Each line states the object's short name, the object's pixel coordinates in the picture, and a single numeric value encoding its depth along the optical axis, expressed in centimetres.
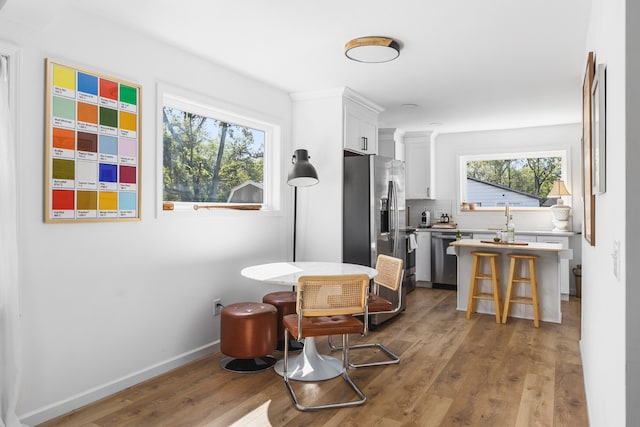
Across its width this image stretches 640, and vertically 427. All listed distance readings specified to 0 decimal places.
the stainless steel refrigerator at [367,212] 430
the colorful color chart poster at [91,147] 250
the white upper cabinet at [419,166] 686
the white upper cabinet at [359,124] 445
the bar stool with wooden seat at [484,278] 458
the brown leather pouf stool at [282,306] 358
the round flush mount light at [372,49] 308
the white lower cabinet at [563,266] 564
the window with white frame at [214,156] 344
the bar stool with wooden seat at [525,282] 436
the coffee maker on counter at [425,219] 696
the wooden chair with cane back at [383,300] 326
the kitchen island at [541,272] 447
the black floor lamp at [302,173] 367
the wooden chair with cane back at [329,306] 266
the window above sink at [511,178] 639
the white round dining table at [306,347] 303
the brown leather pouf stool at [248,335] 315
